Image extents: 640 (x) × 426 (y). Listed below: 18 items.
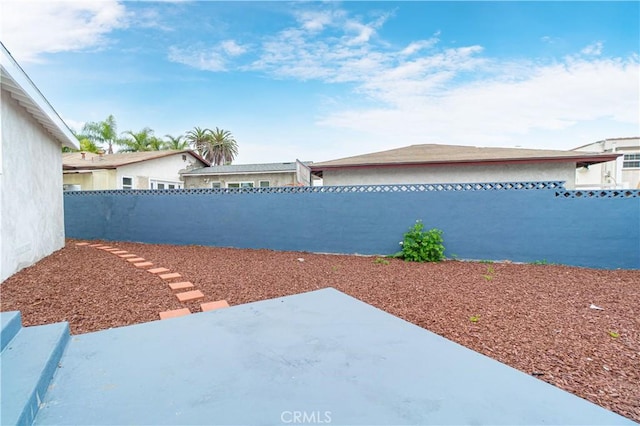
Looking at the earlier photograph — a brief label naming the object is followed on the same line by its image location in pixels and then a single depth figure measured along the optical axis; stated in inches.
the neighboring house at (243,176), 649.0
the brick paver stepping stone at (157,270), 216.4
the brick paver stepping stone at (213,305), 143.3
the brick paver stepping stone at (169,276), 201.1
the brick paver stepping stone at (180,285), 178.2
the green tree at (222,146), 1366.9
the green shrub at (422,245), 266.7
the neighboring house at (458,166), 332.8
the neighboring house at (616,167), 554.9
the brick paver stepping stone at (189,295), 158.1
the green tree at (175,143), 1138.0
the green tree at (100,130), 853.8
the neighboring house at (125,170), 526.0
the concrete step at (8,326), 85.4
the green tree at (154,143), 1026.1
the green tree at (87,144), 808.3
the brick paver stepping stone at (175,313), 133.5
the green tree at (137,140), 965.8
